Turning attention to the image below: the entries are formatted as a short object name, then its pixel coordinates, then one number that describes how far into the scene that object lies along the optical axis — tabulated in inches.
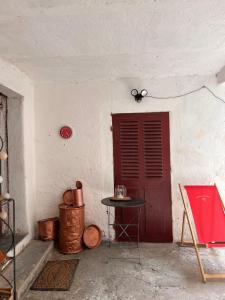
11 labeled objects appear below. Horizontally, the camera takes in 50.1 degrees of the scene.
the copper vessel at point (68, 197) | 143.0
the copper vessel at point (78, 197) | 136.5
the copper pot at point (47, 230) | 136.6
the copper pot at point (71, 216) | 131.1
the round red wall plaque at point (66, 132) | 147.0
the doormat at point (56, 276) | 100.0
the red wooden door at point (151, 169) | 143.3
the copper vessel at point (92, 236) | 136.4
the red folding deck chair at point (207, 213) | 116.3
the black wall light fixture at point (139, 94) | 141.4
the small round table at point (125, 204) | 121.5
